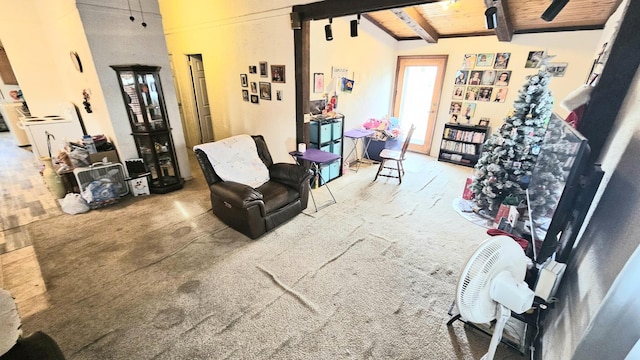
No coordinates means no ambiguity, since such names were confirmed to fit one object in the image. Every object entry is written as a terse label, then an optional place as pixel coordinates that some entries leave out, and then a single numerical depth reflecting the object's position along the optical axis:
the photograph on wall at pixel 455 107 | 5.05
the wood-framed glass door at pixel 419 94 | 5.22
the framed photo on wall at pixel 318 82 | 3.92
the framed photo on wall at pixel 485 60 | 4.54
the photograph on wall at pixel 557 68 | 3.98
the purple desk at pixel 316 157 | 3.26
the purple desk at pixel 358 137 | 4.52
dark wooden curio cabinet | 3.33
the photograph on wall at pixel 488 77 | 4.57
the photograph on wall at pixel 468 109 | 4.91
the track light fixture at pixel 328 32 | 3.34
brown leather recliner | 2.66
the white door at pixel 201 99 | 5.07
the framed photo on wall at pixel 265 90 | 3.99
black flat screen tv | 1.38
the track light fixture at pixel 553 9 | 1.46
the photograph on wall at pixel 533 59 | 4.08
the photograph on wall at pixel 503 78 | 4.44
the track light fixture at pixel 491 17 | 2.23
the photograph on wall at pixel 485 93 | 4.68
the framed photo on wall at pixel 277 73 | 3.74
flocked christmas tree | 2.81
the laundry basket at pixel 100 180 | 3.26
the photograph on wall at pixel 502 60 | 4.38
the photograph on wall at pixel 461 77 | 4.84
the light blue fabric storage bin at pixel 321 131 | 3.91
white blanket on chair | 2.94
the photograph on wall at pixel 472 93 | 4.80
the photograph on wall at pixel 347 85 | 4.46
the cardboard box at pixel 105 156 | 3.43
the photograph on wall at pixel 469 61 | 4.69
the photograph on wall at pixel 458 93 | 4.96
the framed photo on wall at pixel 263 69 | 3.91
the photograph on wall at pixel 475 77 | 4.71
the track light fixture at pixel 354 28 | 3.32
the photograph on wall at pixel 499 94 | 4.53
